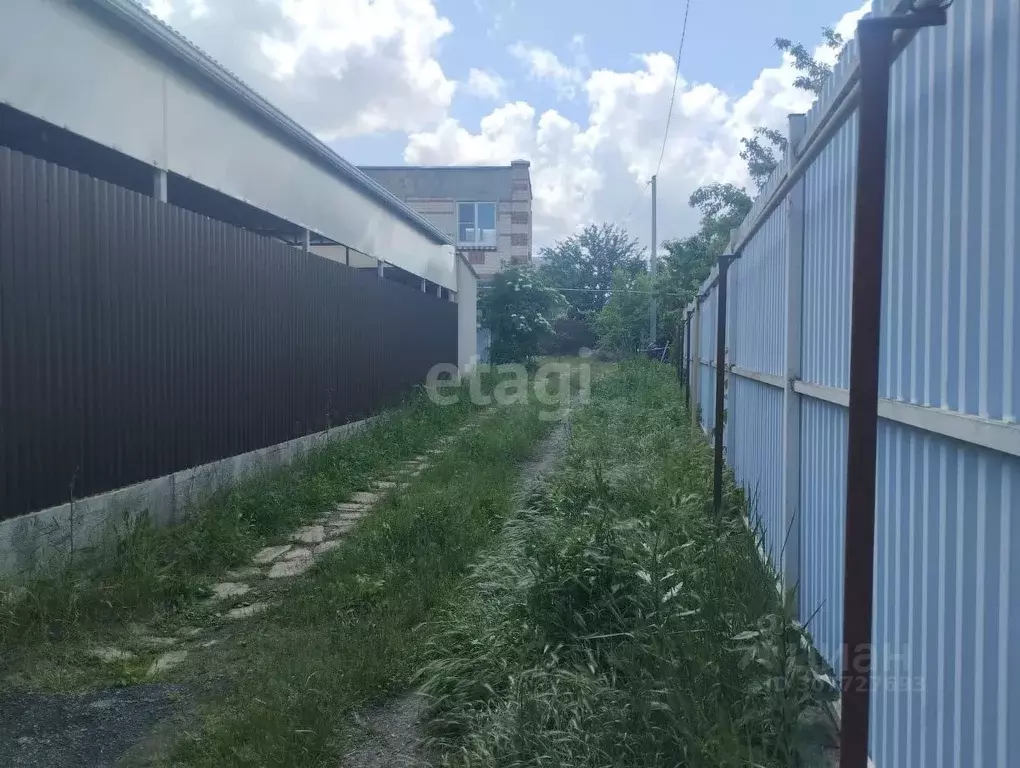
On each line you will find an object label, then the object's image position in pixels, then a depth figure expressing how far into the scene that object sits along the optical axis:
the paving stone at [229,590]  4.61
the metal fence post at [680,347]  17.60
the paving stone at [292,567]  5.00
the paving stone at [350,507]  6.79
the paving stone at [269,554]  5.29
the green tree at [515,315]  22.66
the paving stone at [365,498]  7.11
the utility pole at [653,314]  28.36
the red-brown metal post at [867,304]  1.49
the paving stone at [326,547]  5.50
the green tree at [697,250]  25.47
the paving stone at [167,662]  3.58
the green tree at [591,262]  42.28
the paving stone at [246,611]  4.29
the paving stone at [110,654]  3.65
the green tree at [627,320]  31.14
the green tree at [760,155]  24.53
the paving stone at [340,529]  5.96
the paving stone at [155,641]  3.89
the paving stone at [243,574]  4.94
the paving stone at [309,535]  5.82
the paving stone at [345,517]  6.38
